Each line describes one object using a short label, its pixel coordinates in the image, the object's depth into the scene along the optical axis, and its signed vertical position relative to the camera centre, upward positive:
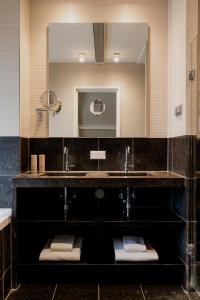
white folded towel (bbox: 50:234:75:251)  1.62 -0.75
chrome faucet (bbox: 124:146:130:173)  1.92 -0.11
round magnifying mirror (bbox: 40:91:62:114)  1.91 +0.47
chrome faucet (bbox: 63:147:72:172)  1.92 -0.09
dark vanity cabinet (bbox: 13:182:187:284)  1.59 -0.63
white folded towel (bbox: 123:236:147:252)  1.62 -0.76
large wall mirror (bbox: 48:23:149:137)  1.93 +0.69
